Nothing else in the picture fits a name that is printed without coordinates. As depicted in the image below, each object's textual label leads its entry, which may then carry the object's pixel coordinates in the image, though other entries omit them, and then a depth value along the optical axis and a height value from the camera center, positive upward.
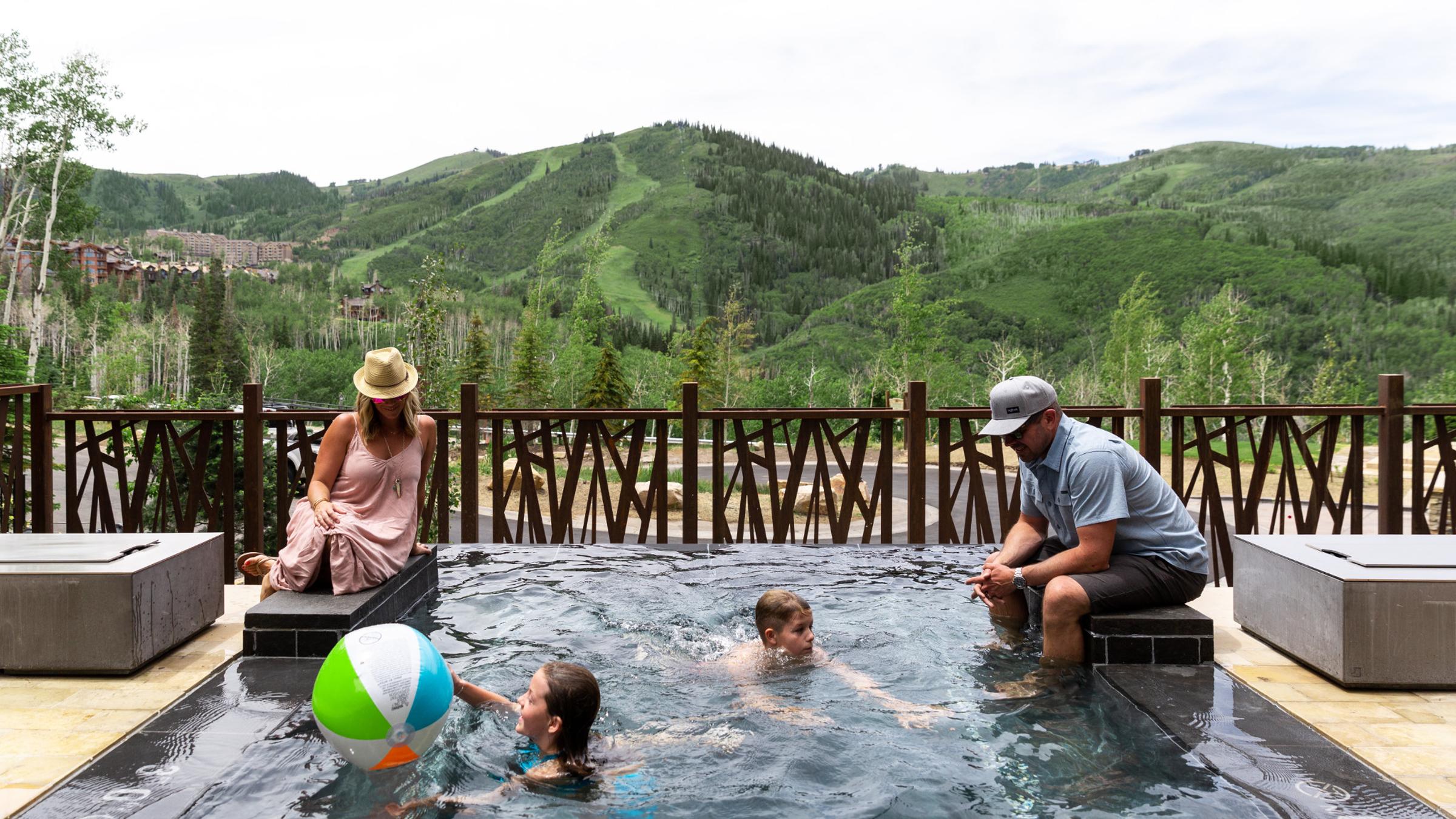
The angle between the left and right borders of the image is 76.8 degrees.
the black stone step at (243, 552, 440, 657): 3.76 -0.96
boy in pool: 3.76 -1.09
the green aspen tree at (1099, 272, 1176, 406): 36.72 +1.53
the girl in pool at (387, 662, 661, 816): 2.68 -1.00
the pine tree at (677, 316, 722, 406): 32.06 +0.96
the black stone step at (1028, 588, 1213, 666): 3.74 -1.02
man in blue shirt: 3.73 -0.57
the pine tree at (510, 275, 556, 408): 29.08 +0.82
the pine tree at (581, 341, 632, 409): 27.34 +0.09
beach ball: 2.48 -0.84
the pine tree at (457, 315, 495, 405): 28.52 +1.14
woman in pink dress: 4.16 -0.50
